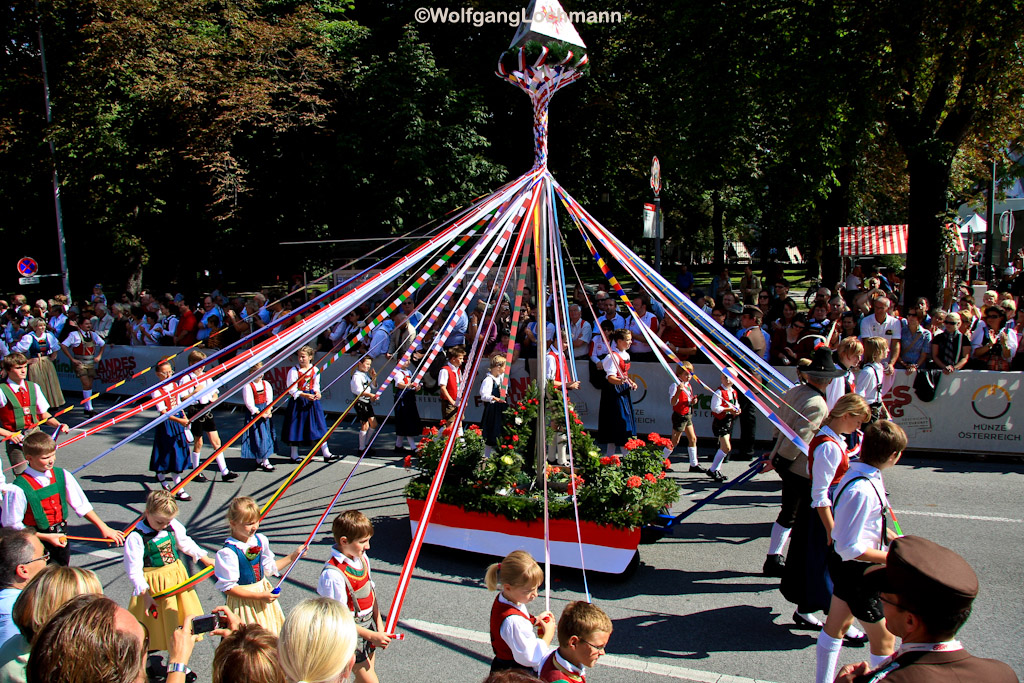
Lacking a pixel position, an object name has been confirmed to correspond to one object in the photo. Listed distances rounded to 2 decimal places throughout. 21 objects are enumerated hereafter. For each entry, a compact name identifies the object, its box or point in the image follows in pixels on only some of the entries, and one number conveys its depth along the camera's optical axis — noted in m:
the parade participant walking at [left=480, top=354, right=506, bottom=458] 8.41
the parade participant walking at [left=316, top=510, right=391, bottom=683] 3.94
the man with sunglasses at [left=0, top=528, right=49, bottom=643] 3.61
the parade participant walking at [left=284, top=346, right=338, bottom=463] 9.33
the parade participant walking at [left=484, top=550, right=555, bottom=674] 3.35
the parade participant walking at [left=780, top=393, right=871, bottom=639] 4.45
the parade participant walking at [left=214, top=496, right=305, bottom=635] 4.23
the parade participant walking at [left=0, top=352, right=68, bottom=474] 6.92
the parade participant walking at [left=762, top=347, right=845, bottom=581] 5.31
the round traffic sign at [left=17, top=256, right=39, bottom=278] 17.64
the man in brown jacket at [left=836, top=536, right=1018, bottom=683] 2.28
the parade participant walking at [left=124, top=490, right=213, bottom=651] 4.45
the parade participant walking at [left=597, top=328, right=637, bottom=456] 8.91
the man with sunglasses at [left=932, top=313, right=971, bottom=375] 8.91
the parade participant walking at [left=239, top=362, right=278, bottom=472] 9.11
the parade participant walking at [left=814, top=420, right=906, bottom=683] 3.88
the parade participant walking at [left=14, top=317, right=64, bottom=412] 9.41
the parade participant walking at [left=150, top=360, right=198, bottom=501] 8.20
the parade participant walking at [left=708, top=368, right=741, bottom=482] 8.25
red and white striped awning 20.66
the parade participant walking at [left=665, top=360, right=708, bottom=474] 8.38
